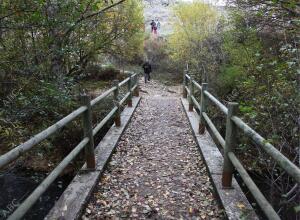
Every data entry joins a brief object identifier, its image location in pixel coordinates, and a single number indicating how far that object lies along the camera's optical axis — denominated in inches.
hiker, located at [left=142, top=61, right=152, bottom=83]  820.0
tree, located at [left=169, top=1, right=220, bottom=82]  722.8
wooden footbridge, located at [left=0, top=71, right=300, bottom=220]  97.3
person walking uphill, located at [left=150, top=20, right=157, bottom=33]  1144.5
